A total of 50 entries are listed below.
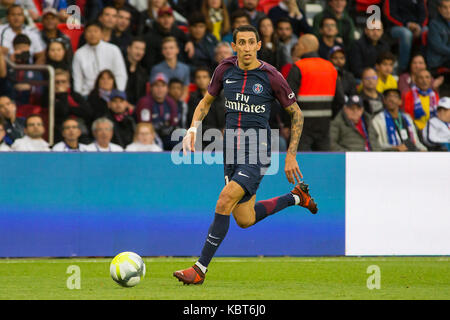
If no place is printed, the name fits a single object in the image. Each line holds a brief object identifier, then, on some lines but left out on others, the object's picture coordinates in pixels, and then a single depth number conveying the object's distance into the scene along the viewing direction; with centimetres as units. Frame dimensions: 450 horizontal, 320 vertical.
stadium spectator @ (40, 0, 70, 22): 1423
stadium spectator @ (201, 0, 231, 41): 1470
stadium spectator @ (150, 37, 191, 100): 1390
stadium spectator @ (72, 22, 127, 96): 1350
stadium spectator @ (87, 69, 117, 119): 1316
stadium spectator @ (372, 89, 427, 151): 1377
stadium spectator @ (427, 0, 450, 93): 1573
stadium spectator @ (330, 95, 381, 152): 1298
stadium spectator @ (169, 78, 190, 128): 1352
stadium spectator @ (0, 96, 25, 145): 1223
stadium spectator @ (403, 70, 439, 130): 1500
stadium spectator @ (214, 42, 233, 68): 1395
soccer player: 834
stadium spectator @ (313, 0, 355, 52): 1530
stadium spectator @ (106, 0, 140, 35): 1429
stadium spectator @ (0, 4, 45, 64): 1345
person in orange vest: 1236
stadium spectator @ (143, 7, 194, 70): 1417
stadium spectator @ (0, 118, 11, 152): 1210
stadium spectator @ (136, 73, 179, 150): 1330
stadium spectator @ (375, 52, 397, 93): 1490
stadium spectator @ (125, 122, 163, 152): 1255
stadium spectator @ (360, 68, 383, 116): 1419
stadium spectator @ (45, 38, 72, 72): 1318
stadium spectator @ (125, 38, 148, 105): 1389
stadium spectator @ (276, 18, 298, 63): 1466
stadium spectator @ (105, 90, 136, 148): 1308
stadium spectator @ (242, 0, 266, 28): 1494
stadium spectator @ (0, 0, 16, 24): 1411
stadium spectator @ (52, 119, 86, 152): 1214
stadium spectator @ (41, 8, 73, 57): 1358
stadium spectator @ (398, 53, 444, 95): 1520
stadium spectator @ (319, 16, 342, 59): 1468
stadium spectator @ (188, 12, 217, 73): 1443
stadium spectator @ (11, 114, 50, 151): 1202
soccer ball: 781
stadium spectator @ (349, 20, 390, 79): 1510
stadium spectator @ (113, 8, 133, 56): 1405
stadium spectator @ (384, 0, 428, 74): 1590
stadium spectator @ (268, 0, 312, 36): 1520
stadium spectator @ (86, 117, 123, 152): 1237
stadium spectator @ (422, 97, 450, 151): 1416
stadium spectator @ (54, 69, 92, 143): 1299
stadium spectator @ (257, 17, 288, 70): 1423
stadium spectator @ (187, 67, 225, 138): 1334
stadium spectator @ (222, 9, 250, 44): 1438
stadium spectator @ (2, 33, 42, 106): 1301
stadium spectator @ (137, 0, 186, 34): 1455
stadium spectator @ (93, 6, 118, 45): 1396
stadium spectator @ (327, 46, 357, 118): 1420
